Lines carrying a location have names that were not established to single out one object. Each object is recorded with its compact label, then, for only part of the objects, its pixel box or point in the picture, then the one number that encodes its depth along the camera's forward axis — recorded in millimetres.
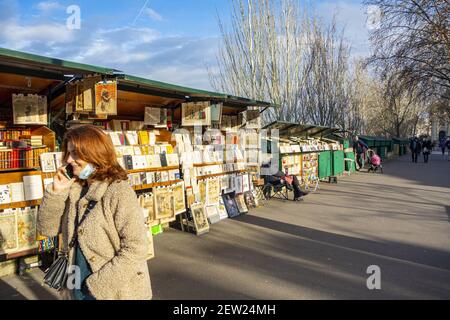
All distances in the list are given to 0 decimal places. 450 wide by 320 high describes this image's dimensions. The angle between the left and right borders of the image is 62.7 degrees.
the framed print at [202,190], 7707
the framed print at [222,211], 8088
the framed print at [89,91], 5128
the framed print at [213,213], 7658
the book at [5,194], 4688
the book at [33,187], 4906
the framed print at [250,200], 9312
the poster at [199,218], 6982
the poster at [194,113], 7898
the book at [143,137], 6968
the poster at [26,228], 4809
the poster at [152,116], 7473
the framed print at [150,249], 5375
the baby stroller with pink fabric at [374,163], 19916
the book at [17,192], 4797
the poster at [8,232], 4625
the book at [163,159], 6973
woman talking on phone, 2041
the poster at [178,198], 6957
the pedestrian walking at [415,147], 28856
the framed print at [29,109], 5242
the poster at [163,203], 6594
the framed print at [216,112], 8141
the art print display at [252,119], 9961
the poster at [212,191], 7829
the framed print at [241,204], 8719
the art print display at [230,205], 8367
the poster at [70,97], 5355
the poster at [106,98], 5148
